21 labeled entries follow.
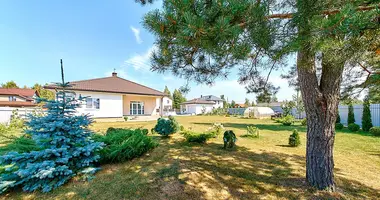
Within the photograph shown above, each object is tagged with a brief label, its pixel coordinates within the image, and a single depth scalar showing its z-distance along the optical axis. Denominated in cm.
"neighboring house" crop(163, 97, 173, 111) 3475
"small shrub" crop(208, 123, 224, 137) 715
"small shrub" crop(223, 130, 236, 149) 511
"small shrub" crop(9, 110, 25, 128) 779
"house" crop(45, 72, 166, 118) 1328
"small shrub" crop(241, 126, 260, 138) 730
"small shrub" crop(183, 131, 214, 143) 572
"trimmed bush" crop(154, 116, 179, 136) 615
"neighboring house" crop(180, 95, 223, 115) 3631
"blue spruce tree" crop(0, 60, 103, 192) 255
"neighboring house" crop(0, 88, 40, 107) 2040
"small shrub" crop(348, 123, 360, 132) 897
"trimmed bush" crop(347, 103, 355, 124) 1032
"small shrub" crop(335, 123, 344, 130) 985
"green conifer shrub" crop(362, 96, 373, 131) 888
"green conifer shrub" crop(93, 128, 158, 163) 358
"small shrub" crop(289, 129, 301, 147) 562
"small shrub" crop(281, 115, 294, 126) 1212
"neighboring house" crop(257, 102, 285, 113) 2667
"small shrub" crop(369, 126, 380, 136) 733
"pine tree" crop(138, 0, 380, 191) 128
